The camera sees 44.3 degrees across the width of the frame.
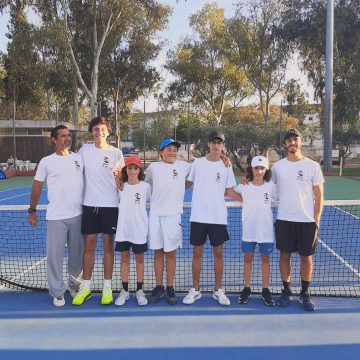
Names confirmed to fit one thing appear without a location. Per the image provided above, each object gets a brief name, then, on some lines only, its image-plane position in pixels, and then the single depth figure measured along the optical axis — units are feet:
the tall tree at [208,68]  124.98
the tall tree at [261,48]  108.99
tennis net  16.53
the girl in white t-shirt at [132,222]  14.20
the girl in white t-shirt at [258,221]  14.20
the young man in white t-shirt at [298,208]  13.73
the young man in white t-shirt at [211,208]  14.26
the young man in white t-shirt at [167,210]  14.29
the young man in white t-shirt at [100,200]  14.19
